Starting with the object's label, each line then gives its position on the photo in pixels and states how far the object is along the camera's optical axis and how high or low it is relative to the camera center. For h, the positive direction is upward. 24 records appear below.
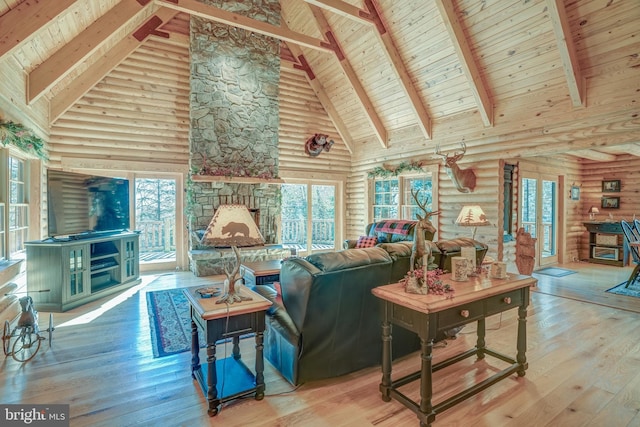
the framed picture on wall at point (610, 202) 7.84 +0.20
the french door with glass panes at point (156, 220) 6.38 -0.19
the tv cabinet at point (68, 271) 4.04 -0.81
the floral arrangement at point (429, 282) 2.10 -0.48
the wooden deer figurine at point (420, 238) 2.23 -0.20
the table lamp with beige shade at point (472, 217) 4.35 -0.10
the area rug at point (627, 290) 4.92 -1.29
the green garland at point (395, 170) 6.78 +0.92
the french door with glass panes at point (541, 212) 6.68 -0.04
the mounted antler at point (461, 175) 5.50 +0.63
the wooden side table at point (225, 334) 2.04 -0.82
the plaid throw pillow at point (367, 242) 5.99 -0.59
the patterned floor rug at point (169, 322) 3.09 -1.29
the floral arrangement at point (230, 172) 6.13 +0.77
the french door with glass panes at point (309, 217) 7.95 -0.17
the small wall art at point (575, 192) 7.86 +0.45
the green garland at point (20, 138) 3.48 +0.85
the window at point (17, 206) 4.22 +0.06
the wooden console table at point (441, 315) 1.96 -0.70
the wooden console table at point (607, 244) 7.40 -0.82
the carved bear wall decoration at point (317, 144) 7.60 +1.59
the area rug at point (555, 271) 6.43 -1.28
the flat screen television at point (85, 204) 4.28 +0.10
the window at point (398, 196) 6.93 +0.34
